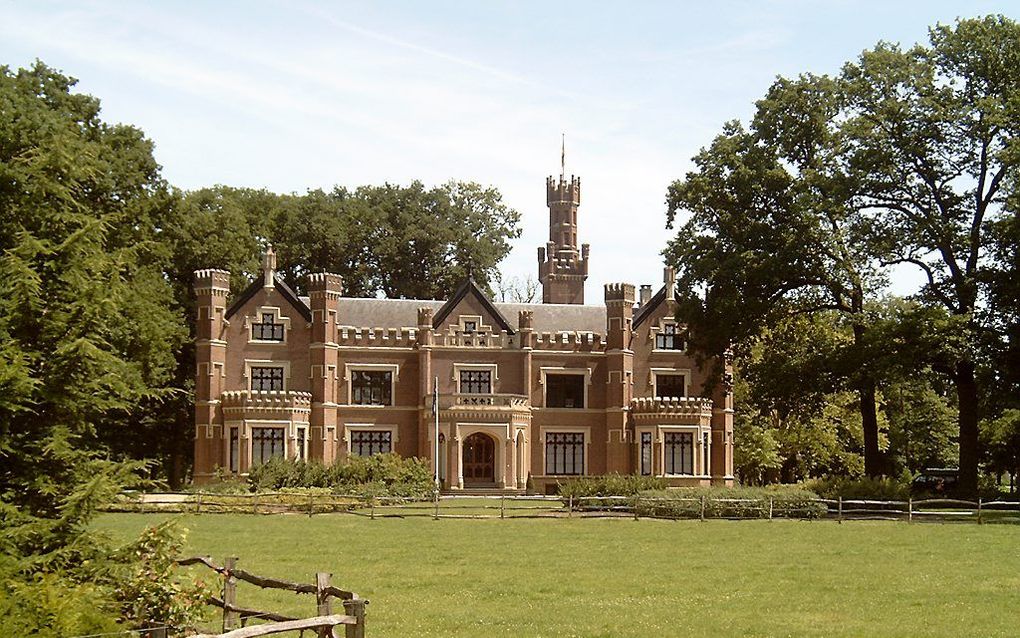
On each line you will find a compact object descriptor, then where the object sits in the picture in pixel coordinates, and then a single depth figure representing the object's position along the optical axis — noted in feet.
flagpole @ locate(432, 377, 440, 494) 165.37
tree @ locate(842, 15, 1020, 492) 127.24
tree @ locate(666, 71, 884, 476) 132.46
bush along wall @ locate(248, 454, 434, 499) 150.30
